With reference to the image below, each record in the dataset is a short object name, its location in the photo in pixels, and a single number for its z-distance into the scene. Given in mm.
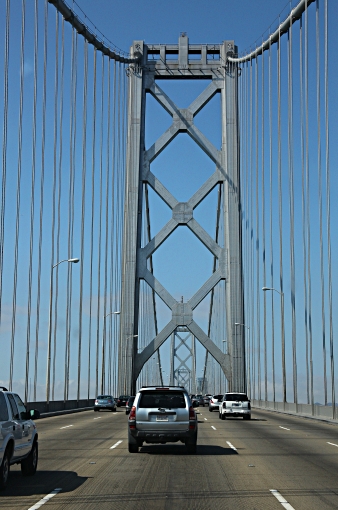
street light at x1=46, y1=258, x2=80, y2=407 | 41688
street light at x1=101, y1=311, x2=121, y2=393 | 63038
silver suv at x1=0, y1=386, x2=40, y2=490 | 10375
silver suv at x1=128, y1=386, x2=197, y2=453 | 16719
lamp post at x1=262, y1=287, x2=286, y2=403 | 52094
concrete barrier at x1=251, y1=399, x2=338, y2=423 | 35828
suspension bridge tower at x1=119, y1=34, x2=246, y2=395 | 62312
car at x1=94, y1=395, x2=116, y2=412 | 52781
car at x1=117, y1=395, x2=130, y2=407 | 58594
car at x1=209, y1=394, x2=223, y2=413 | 52838
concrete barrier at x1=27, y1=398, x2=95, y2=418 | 40125
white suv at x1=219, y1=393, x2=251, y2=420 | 36781
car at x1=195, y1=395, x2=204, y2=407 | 74000
